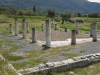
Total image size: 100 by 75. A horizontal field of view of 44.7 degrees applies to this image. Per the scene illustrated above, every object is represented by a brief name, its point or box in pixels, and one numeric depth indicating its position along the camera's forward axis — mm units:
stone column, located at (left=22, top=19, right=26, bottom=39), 20812
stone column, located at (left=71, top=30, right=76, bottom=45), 15602
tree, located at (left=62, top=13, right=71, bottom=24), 61381
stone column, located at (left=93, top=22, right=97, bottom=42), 17016
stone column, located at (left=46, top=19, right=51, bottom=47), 14250
